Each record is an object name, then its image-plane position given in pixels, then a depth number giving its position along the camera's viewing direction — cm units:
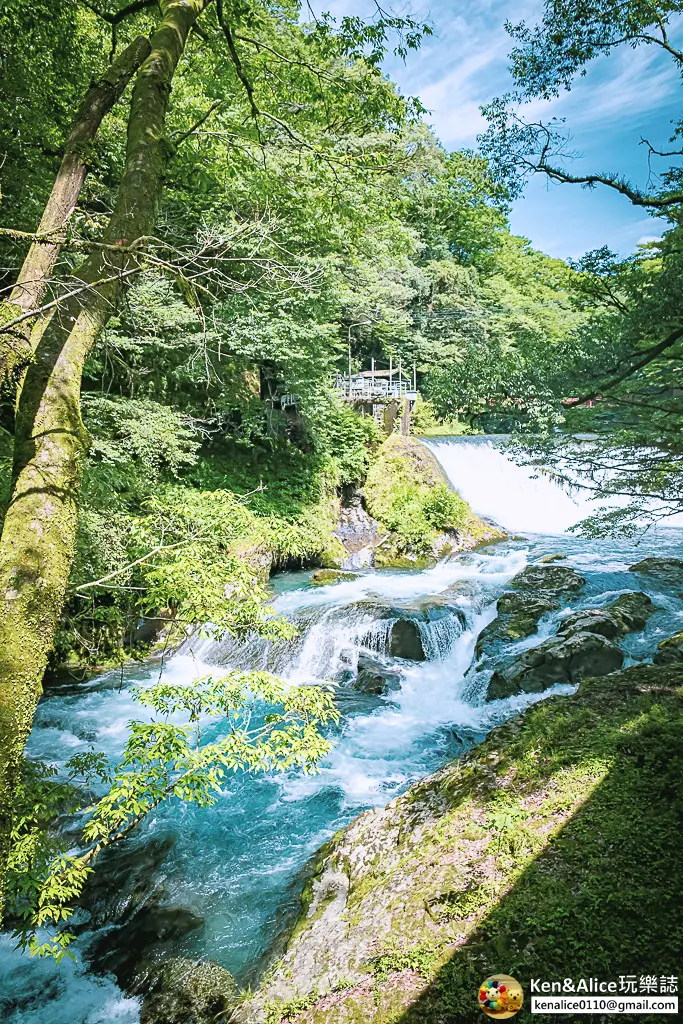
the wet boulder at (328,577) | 1166
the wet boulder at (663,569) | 955
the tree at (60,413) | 188
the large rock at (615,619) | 759
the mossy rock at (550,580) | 955
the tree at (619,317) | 520
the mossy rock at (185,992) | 344
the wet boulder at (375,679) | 801
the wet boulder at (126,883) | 449
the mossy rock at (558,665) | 678
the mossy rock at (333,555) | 1308
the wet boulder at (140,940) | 401
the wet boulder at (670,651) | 632
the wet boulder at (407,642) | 864
